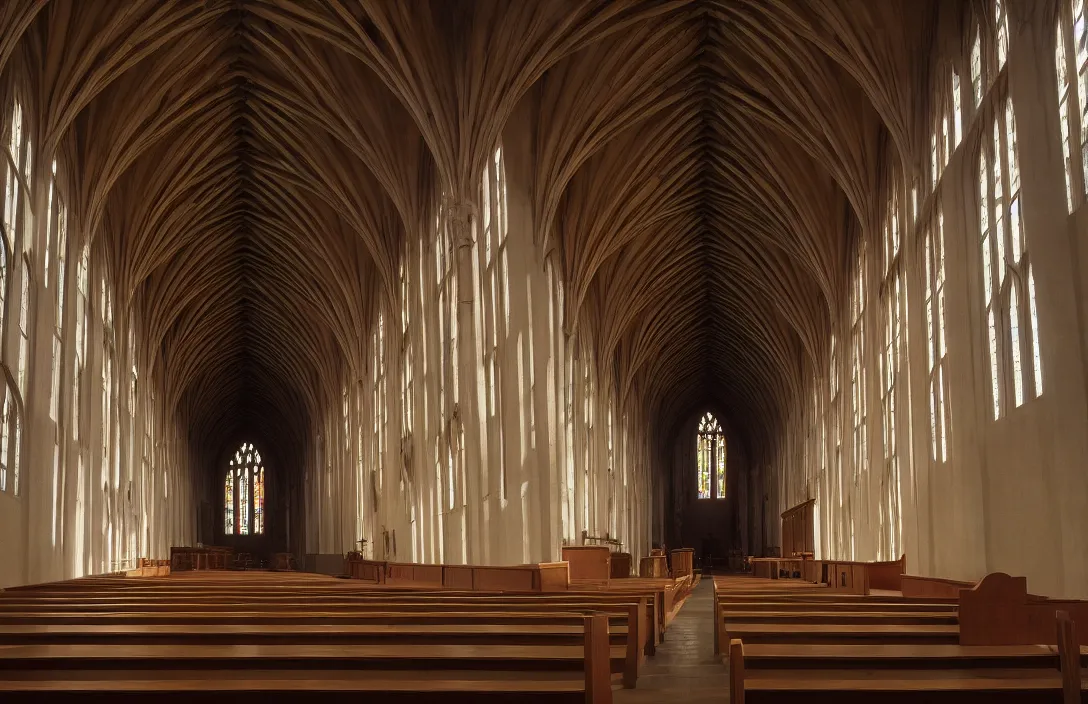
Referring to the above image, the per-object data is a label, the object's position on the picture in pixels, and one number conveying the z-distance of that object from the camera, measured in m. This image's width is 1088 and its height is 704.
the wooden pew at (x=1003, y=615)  6.05
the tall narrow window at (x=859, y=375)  27.44
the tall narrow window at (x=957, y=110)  16.84
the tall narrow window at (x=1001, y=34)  14.51
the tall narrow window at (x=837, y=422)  32.19
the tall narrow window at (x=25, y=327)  19.25
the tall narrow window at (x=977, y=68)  15.82
